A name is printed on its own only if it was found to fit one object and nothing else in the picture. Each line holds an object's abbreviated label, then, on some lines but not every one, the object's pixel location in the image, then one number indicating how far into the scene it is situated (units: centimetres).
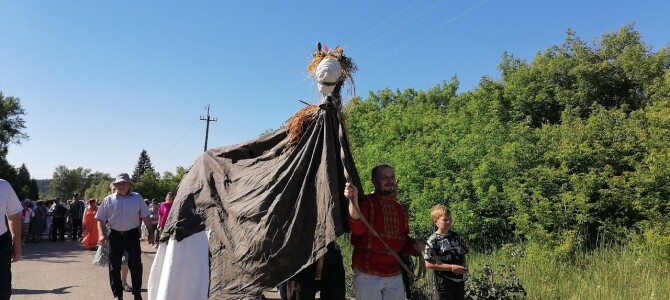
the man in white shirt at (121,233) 696
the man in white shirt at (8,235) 514
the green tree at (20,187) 5009
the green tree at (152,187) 4241
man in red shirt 393
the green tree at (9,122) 4638
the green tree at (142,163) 10694
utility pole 4788
